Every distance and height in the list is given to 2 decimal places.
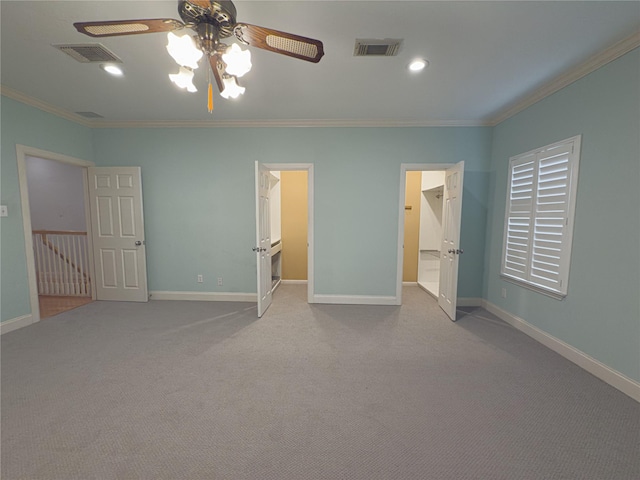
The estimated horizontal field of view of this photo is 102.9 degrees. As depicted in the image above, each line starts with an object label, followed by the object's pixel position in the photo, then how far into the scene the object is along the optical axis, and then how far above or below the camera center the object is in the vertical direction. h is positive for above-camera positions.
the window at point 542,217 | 2.45 +0.00
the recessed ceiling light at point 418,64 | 2.24 +1.36
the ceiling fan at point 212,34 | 1.33 +0.98
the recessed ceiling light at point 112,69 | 2.35 +1.37
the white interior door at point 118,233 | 3.86 -0.30
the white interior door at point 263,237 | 3.31 -0.30
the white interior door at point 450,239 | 3.26 -0.31
